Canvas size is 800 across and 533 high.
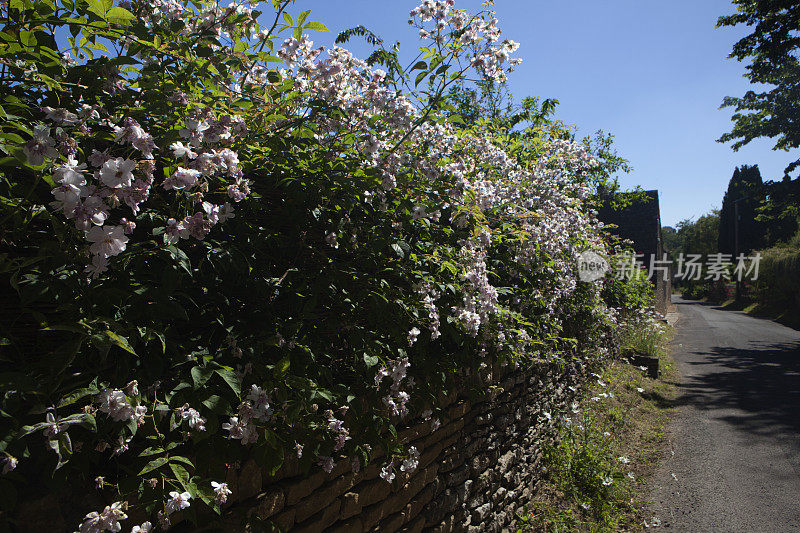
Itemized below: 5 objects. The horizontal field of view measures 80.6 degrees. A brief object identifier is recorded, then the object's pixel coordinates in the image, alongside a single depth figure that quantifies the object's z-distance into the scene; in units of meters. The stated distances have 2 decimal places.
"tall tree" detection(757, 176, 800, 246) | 22.83
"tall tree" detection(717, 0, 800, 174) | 16.66
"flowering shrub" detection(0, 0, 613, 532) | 1.48
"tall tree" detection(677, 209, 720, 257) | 61.78
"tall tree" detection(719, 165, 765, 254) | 49.82
